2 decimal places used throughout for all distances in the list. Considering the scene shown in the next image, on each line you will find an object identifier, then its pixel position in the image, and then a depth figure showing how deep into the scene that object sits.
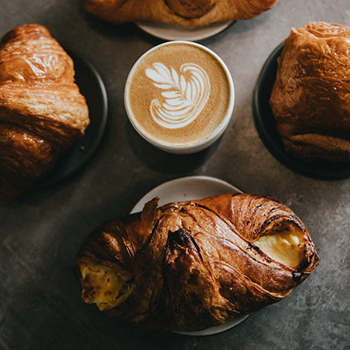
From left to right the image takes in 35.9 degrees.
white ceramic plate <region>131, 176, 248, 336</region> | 0.46
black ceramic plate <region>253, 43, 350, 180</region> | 0.47
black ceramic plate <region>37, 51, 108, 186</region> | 0.49
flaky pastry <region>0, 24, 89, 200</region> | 0.45
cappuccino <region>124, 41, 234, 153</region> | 0.44
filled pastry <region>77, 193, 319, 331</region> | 0.40
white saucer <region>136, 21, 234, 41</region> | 0.49
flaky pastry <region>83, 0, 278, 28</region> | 0.47
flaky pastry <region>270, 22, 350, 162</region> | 0.42
